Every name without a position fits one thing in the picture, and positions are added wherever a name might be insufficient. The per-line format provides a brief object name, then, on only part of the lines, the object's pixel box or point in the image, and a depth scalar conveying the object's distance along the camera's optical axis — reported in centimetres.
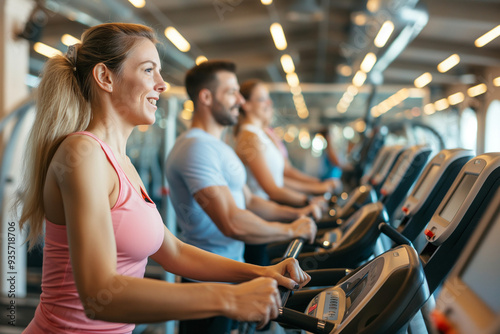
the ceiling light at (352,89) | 717
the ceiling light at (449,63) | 705
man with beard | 195
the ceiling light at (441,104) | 1035
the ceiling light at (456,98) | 974
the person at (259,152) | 301
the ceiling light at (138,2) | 425
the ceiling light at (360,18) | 726
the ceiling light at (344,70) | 1243
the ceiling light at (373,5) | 508
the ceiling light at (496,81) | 584
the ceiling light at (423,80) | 1013
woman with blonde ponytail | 98
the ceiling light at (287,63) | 881
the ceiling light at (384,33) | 425
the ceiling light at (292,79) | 1070
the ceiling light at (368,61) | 627
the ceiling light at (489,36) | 304
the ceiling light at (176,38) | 605
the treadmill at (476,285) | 70
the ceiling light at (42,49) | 451
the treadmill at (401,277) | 98
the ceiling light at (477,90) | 810
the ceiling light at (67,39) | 610
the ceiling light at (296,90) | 675
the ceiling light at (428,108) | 680
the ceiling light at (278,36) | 603
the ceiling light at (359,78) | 903
